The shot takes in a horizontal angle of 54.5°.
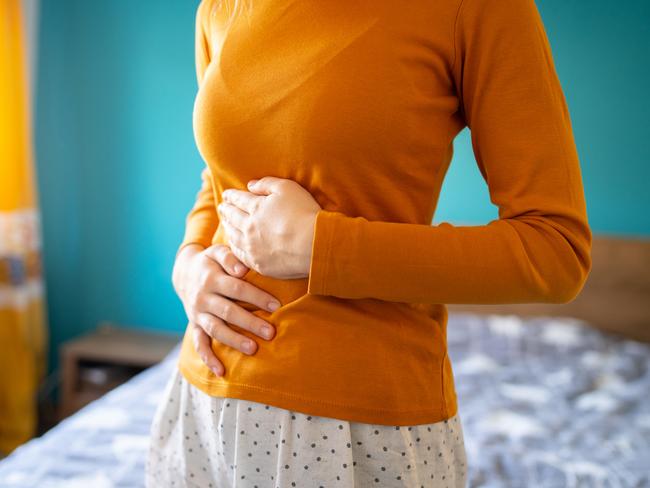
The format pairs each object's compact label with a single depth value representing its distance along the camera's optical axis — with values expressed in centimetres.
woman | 61
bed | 146
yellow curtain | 243
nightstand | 259
